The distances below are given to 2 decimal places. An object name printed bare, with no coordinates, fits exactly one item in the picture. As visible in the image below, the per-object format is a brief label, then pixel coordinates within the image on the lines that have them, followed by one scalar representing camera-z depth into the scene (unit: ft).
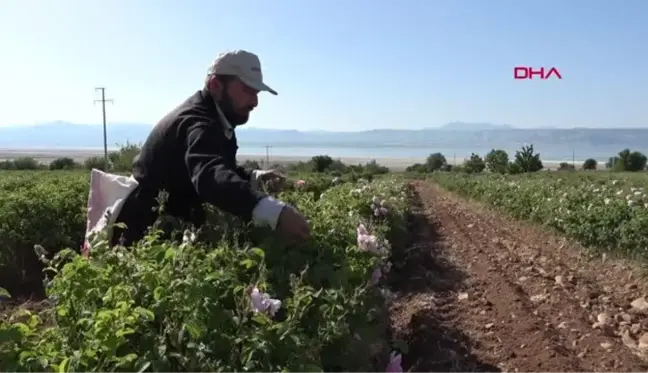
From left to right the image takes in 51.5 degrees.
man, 6.84
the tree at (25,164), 184.03
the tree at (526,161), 184.75
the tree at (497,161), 190.24
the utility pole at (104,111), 178.97
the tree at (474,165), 215.72
